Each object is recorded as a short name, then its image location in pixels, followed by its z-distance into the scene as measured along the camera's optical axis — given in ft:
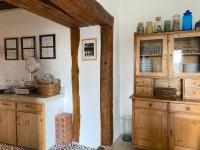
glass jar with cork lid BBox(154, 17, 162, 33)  8.47
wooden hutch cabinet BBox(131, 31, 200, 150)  7.52
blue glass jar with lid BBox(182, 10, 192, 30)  7.81
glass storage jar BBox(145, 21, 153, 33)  8.55
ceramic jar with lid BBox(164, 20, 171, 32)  8.36
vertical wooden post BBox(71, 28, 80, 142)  9.43
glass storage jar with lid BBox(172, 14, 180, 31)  8.12
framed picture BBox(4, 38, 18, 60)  11.20
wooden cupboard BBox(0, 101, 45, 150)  8.82
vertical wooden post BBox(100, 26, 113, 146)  8.64
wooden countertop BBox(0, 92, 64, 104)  8.66
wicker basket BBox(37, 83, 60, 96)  9.33
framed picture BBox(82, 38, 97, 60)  9.05
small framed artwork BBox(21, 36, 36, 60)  10.78
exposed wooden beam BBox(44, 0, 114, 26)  5.61
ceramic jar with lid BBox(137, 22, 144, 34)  8.77
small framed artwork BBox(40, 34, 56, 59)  10.30
